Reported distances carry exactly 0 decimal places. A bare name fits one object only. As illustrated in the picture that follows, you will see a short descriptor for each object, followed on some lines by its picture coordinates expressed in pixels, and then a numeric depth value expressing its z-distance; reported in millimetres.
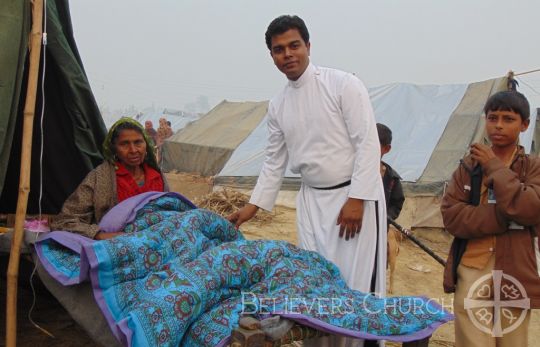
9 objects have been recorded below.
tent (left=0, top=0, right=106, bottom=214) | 2721
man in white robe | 2668
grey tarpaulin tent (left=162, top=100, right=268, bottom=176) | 12406
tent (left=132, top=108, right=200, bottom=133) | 22578
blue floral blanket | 1926
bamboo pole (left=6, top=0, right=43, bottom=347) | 2592
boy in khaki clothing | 2305
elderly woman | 3043
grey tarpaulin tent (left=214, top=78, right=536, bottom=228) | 8406
